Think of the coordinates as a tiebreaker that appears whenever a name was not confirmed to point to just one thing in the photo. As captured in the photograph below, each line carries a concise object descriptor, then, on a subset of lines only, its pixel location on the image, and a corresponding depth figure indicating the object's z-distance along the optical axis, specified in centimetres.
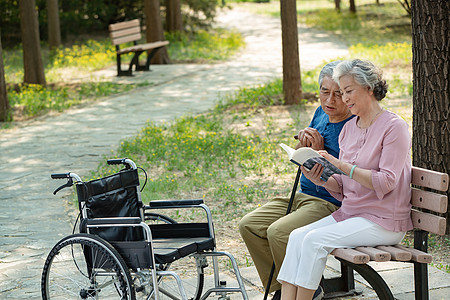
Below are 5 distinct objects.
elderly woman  650
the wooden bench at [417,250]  632
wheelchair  669
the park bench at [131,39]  2737
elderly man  719
